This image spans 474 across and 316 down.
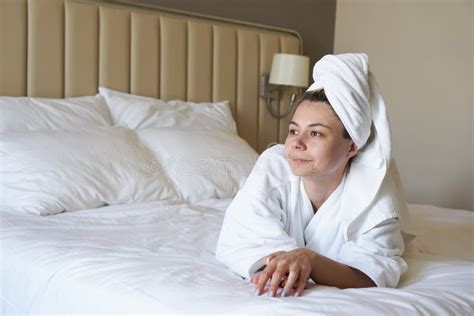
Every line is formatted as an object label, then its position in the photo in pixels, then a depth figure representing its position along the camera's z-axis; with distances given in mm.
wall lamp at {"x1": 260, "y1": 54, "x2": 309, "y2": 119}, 3508
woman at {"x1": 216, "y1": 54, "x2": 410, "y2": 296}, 1419
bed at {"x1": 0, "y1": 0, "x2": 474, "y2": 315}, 1351
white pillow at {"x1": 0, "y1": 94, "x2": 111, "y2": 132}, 2393
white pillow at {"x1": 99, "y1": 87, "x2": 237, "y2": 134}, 2850
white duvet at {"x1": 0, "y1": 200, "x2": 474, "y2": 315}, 1221
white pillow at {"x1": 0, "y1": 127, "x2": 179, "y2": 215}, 2154
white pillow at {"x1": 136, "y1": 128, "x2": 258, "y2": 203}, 2598
